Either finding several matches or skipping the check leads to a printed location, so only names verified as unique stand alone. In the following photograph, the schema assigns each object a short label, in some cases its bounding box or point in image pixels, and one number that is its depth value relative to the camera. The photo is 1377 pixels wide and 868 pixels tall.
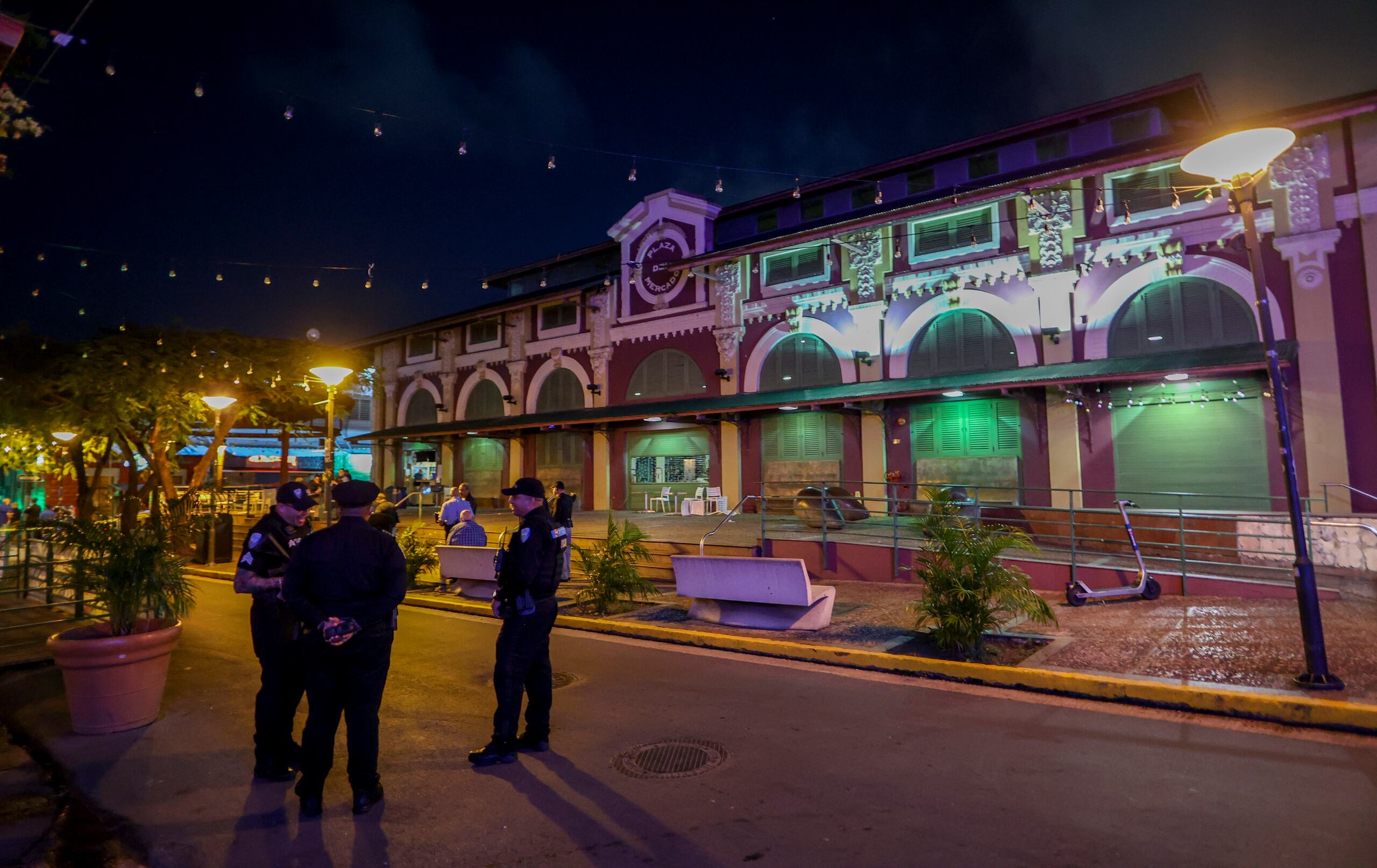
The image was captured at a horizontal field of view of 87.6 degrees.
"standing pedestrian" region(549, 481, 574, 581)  7.84
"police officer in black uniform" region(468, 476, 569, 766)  4.96
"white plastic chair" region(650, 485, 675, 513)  21.86
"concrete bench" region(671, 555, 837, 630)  8.84
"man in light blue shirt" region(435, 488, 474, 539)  15.47
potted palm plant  5.54
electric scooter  9.38
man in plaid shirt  13.14
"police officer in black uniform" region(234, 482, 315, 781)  4.75
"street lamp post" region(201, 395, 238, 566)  18.02
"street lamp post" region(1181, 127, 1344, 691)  5.88
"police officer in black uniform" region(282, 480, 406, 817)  4.18
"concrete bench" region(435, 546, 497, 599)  11.74
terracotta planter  5.50
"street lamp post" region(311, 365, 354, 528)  11.60
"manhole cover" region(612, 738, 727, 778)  4.72
